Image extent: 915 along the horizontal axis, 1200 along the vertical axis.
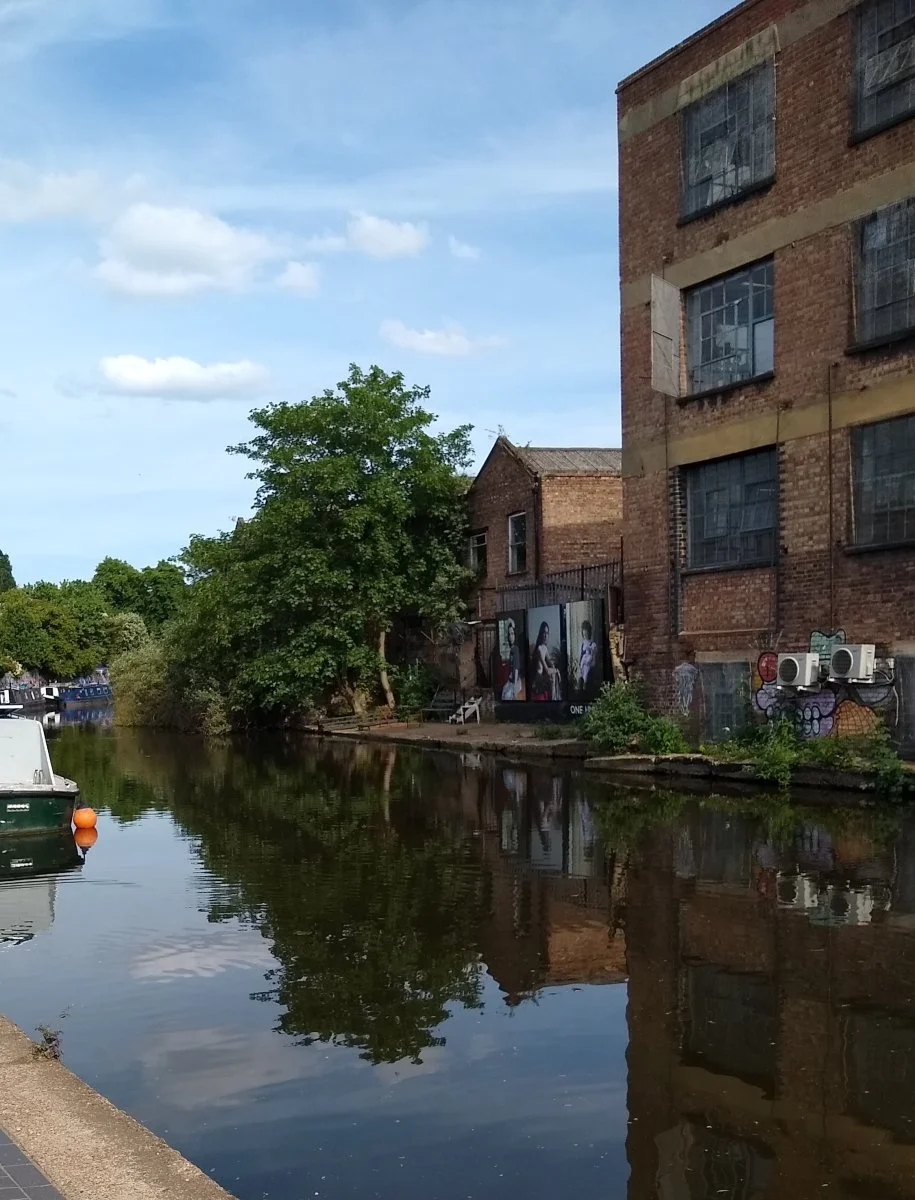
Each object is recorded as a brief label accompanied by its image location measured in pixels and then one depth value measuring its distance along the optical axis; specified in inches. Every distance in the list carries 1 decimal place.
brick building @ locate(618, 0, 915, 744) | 745.0
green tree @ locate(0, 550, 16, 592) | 4467.3
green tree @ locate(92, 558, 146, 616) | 3967.3
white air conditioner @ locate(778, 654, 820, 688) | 780.0
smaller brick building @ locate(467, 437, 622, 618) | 1352.1
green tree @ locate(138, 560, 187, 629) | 3959.2
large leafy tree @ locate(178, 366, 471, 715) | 1441.9
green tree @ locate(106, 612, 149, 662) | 3565.5
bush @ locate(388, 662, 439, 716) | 1515.7
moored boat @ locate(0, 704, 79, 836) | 584.1
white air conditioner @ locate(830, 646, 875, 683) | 738.8
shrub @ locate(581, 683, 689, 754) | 892.0
